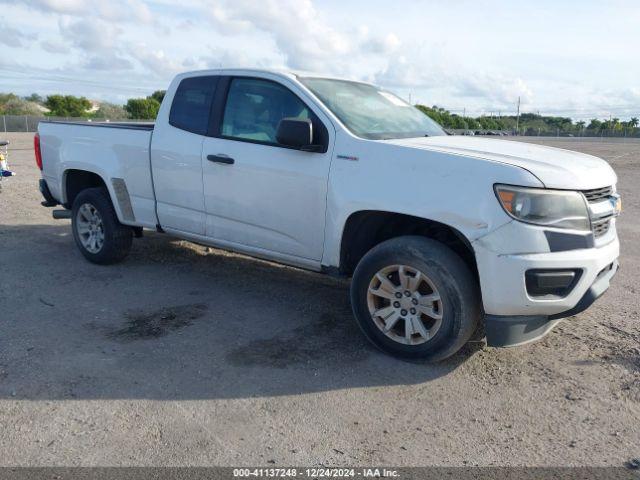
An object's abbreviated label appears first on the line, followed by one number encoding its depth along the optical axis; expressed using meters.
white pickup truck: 3.61
